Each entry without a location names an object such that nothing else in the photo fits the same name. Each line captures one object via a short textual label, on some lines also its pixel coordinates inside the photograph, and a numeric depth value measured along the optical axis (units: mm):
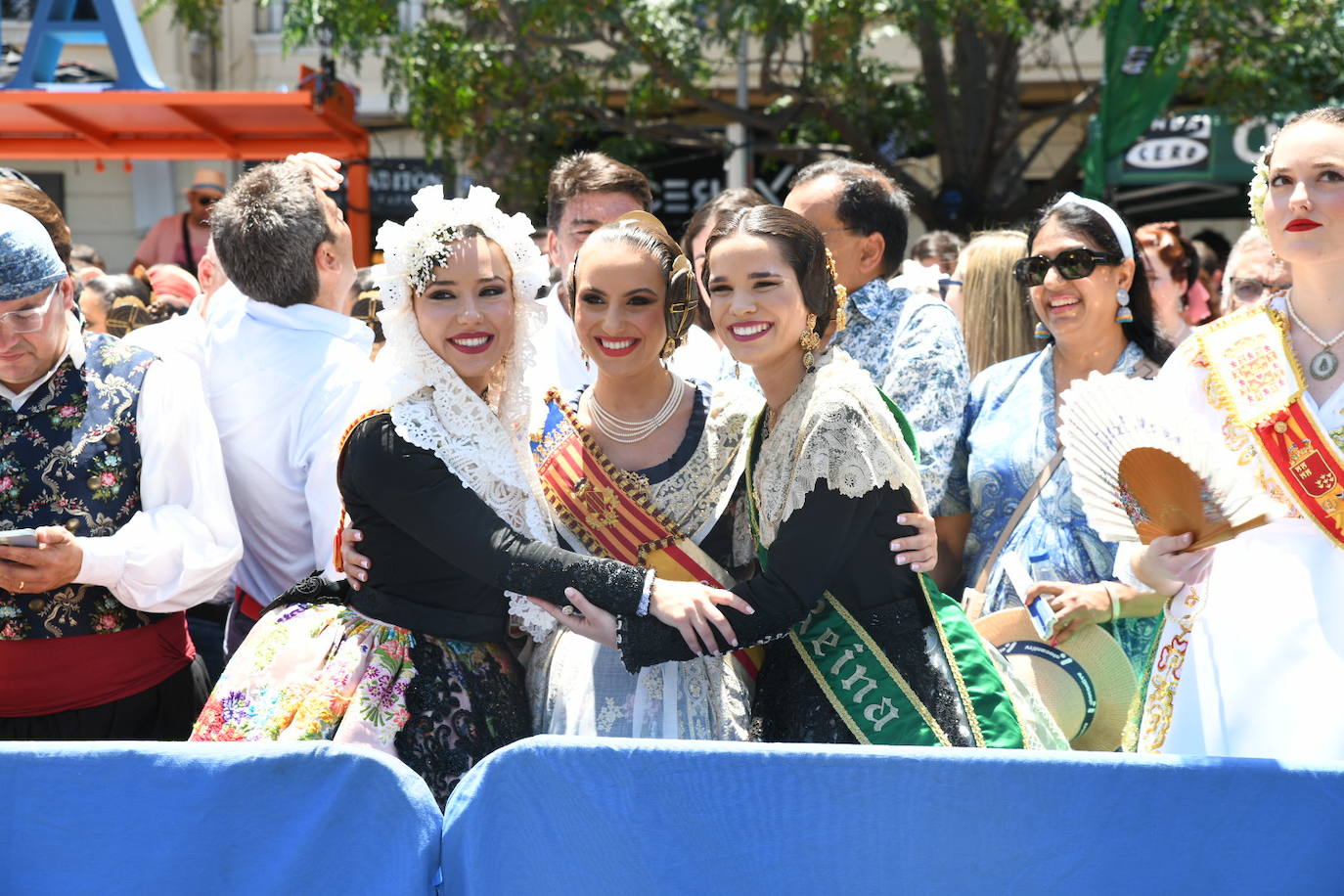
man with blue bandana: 2754
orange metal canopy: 7488
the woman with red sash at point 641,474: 2584
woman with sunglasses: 3334
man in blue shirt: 3533
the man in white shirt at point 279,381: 3305
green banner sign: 8875
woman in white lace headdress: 2484
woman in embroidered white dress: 2420
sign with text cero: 9195
